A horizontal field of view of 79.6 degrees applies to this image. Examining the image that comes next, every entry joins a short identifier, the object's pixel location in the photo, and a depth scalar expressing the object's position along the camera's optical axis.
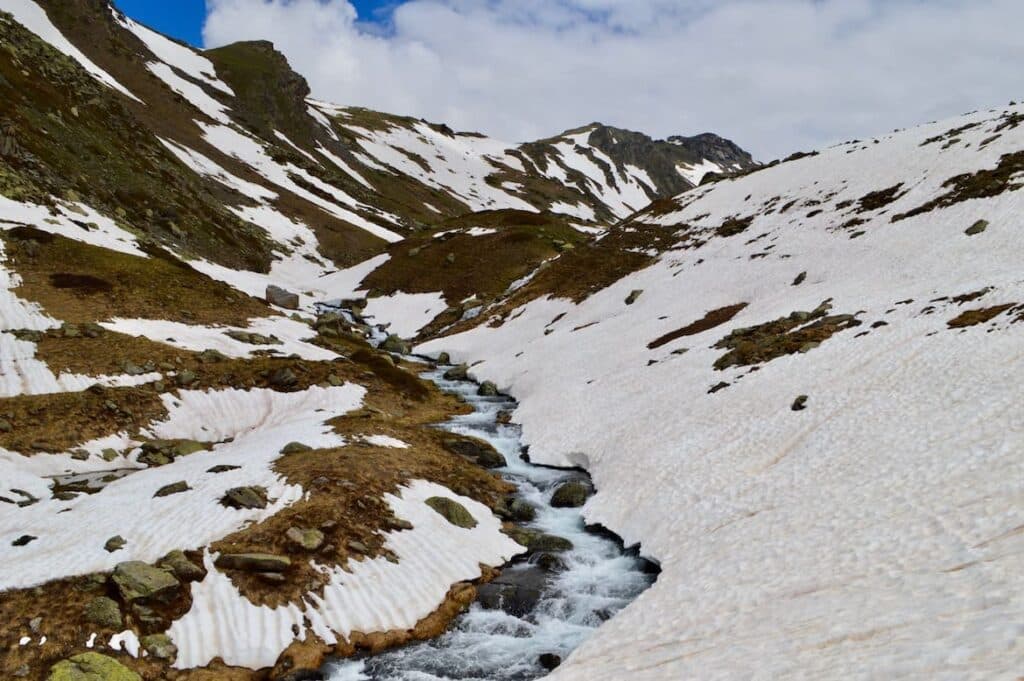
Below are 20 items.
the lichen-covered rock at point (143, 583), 15.01
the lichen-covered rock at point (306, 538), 17.83
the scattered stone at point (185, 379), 31.33
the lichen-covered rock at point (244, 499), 19.53
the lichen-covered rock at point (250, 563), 16.61
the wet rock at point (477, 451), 28.73
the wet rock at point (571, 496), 24.69
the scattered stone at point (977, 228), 34.91
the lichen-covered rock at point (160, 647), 14.03
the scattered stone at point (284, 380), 34.56
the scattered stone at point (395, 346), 57.47
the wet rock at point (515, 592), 17.77
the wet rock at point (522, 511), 23.55
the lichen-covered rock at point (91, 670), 12.67
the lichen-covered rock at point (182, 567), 15.95
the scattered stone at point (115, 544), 16.70
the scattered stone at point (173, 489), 20.42
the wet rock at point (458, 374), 48.09
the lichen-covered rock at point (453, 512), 21.42
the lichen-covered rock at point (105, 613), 14.26
